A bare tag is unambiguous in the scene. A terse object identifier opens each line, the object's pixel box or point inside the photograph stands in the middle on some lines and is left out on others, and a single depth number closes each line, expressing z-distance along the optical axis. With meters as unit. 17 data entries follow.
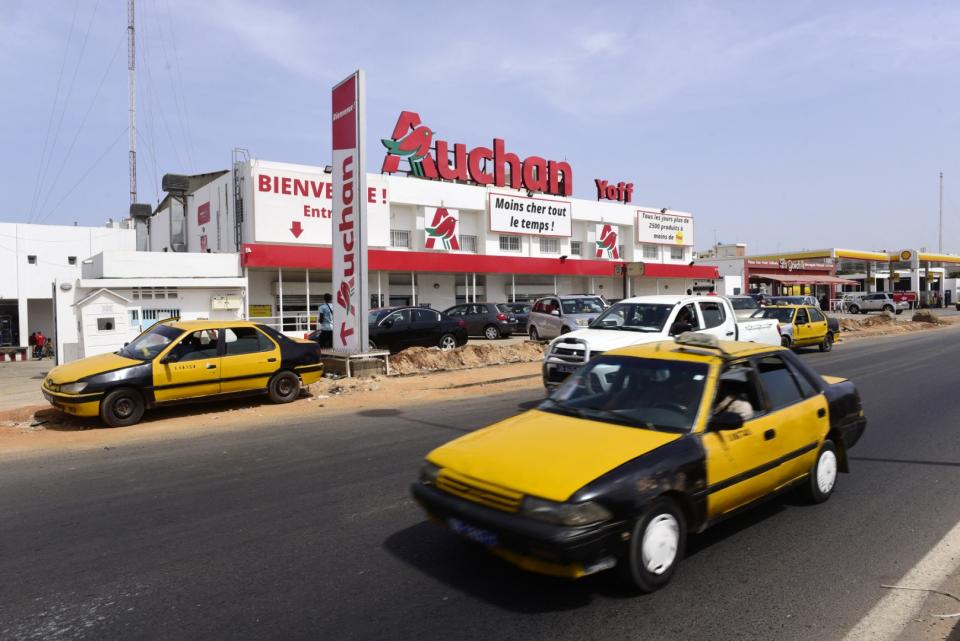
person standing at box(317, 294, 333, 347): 16.83
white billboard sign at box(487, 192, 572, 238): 34.94
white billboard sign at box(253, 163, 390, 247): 25.89
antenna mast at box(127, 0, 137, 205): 36.50
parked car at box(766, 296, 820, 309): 33.68
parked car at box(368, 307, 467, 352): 18.34
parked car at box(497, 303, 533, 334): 27.97
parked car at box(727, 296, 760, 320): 20.77
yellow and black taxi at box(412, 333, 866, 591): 3.39
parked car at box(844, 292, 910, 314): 50.66
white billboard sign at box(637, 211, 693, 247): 43.16
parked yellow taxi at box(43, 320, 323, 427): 9.12
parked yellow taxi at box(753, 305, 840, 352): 19.17
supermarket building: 26.30
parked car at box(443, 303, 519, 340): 26.16
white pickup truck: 9.78
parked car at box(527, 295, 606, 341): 20.02
